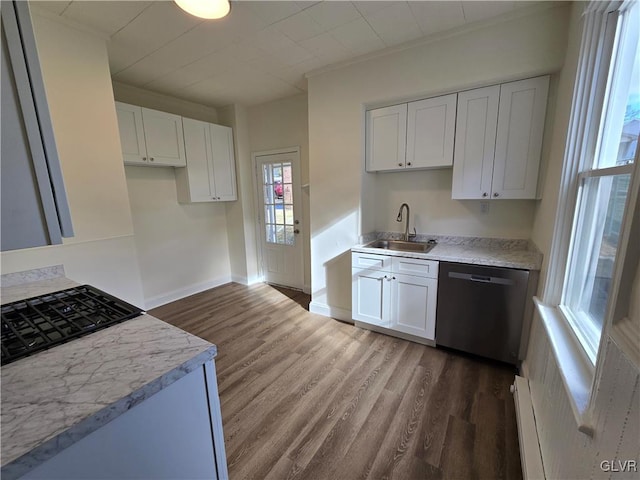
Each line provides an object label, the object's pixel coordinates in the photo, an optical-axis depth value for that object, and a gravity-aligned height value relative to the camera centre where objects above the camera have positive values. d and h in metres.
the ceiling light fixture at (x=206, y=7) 1.53 +1.08
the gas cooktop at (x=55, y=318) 0.91 -0.47
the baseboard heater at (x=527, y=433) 1.32 -1.32
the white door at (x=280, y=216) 3.91 -0.32
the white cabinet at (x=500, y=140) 2.07 +0.40
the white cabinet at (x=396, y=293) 2.40 -0.94
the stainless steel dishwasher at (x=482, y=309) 2.06 -0.94
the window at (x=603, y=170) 1.16 +0.08
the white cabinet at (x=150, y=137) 2.91 +0.69
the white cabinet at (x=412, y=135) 2.38 +0.52
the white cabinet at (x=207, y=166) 3.55 +0.42
